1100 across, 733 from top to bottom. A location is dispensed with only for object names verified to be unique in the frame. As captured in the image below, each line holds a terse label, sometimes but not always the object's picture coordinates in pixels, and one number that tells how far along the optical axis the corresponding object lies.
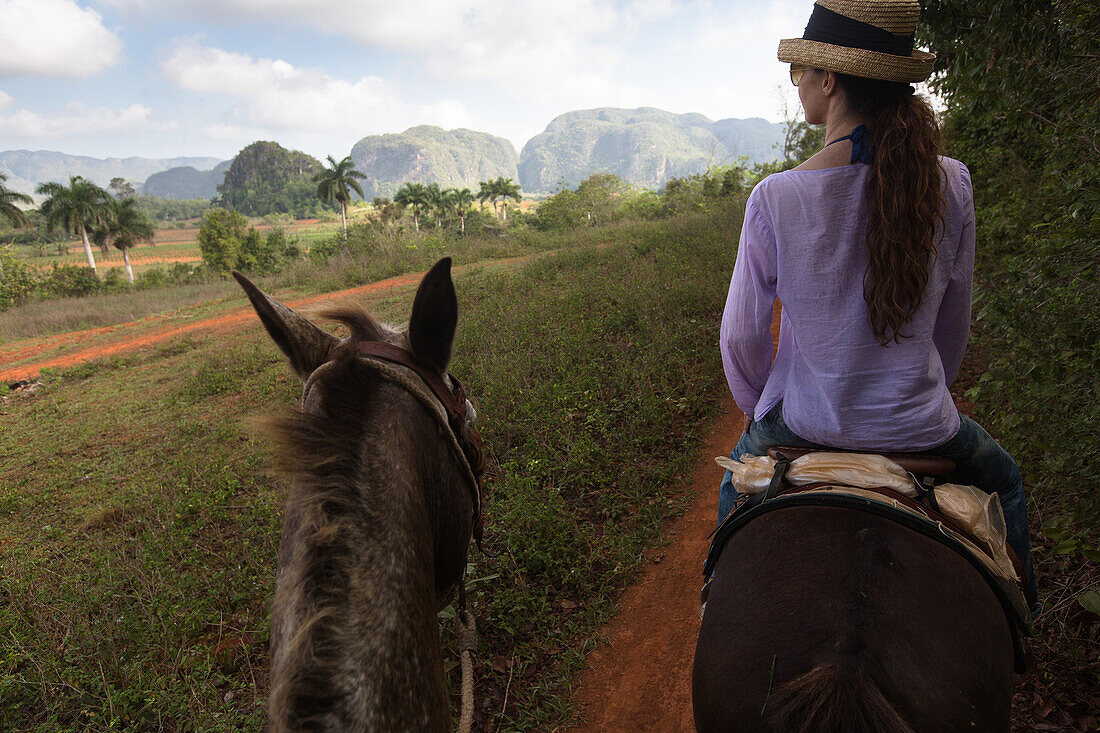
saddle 1.16
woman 1.28
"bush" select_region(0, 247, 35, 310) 23.63
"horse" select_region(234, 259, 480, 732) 0.84
